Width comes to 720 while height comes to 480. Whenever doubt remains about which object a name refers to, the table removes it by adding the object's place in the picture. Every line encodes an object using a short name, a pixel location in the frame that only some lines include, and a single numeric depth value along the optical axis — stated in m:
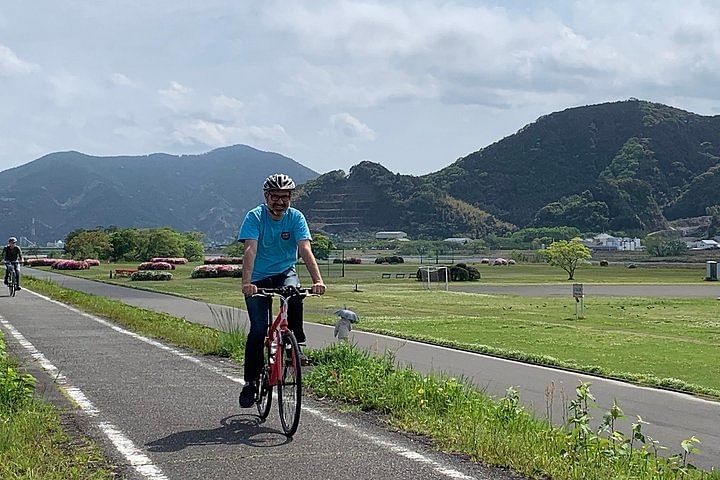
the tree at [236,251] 73.49
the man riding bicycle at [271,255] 7.85
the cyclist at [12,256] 27.39
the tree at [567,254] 60.88
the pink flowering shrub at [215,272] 52.56
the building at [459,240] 146.75
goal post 54.62
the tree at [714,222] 150.95
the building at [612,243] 131.75
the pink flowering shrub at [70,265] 64.88
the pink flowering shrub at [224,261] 62.98
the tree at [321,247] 72.64
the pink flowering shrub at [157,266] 57.61
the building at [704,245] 127.40
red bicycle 7.37
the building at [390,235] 156.76
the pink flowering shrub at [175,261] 63.83
